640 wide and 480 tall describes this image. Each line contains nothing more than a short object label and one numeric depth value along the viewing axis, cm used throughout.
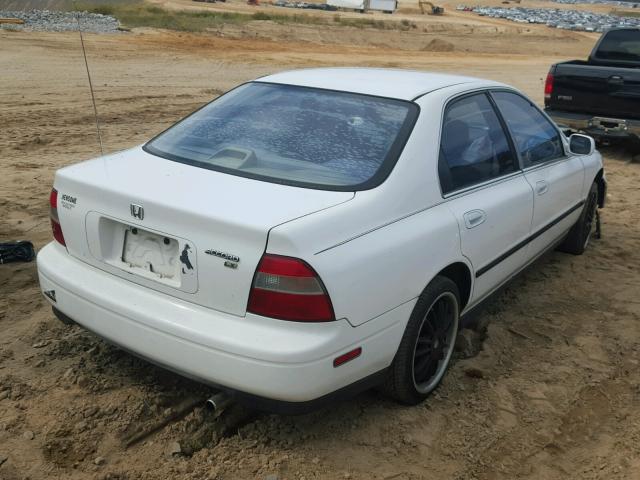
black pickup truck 862
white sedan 268
